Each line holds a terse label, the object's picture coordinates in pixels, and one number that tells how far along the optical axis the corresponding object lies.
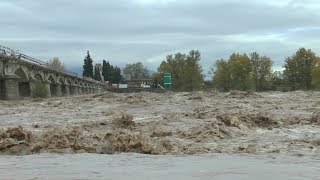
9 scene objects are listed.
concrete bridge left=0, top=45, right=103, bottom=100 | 60.31
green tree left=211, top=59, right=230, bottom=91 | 111.31
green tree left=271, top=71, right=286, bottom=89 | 111.25
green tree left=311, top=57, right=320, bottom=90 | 91.60
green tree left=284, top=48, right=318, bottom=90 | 100.69
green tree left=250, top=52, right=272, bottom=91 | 108.62
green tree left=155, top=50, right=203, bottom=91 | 109.81
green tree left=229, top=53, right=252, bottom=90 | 106.81
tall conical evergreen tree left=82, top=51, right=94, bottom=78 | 193.75
